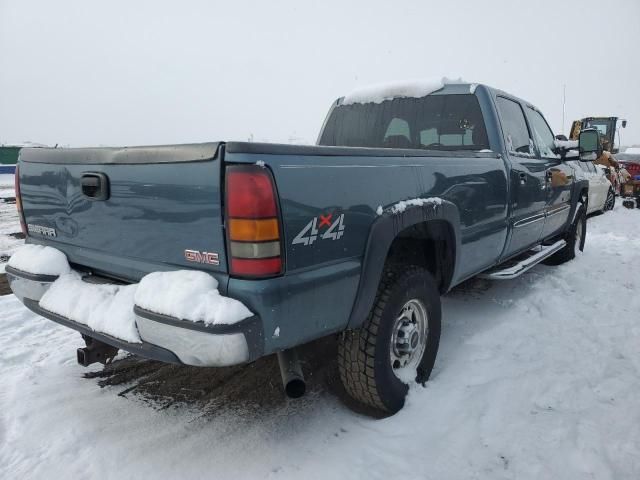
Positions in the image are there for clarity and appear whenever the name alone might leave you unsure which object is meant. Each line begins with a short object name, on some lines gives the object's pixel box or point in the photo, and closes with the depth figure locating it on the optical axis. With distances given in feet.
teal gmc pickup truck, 5.59
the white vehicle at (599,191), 29.95
